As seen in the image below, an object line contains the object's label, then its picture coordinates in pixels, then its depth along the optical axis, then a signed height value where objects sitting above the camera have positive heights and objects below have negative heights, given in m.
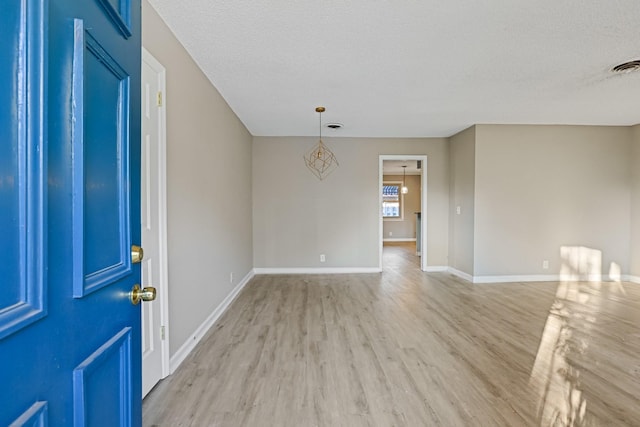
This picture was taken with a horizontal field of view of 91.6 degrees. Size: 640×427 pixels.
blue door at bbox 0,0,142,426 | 0.51 +0.00
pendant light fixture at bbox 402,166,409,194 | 10.61 +1.04
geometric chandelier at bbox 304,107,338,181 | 5.58 +0.90
